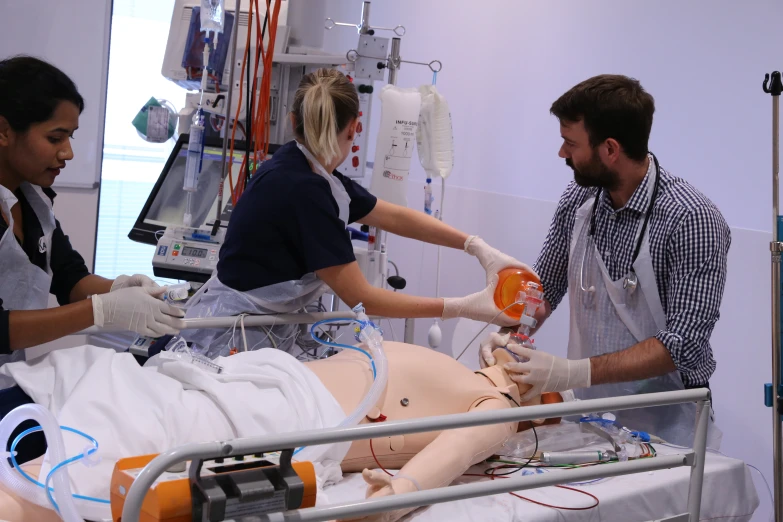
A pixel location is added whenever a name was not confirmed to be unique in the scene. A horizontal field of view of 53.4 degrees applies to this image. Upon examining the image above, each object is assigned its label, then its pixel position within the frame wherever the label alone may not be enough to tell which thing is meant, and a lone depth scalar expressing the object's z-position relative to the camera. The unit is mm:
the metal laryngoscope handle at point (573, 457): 2061
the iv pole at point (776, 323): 2020
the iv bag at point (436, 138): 3619
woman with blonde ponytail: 2236
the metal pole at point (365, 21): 3358
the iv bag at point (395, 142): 3350
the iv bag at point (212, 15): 3512
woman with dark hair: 1898
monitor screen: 3523
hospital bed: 1177
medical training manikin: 1575
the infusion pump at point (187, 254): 3295
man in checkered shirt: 2205
